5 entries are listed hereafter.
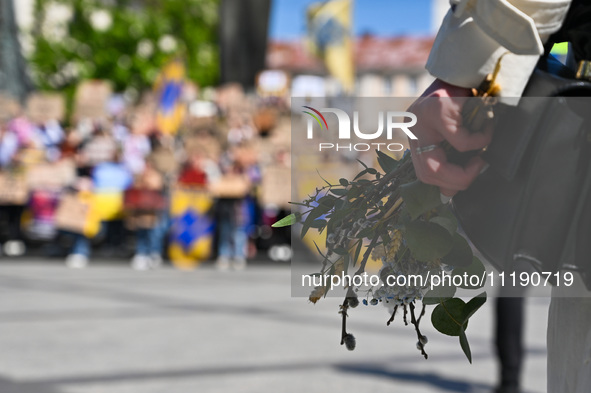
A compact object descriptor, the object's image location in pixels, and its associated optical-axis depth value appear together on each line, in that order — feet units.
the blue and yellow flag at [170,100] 45.88
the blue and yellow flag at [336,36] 65.36
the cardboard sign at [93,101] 45.11
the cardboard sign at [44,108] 47.50
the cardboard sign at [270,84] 53.98
